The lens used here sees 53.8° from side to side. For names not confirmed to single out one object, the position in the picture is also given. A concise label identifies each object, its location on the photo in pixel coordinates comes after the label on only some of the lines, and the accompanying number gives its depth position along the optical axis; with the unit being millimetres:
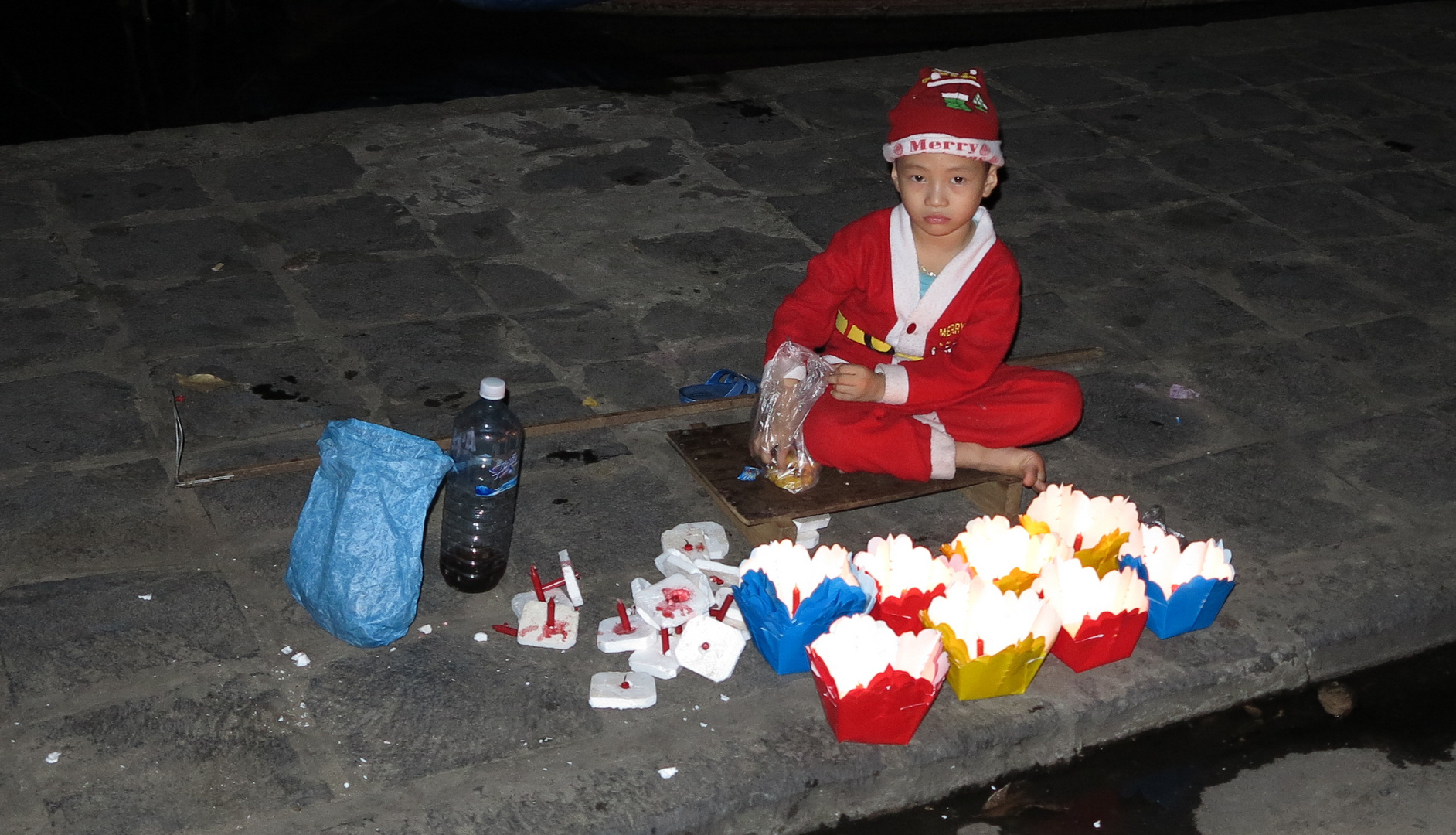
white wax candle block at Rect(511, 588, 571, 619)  3076
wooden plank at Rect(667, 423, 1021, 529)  3223
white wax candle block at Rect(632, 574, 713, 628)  3020
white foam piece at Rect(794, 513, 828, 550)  3354
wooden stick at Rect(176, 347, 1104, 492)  3652
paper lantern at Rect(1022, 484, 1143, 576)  3135
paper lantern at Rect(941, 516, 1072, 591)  3020
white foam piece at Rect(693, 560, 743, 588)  3188
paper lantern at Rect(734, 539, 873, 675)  2859
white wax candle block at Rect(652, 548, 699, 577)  3203
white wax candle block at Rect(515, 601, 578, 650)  2965
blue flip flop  3930
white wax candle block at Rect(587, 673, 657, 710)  2812
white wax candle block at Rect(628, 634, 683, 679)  2904
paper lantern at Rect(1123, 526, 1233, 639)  3049
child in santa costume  3244
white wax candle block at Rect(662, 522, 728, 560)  3297
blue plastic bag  2840
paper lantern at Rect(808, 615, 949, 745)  2686
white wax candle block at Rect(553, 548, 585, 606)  3088
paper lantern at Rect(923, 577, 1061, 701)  2811
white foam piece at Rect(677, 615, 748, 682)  2914
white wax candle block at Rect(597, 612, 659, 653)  2955
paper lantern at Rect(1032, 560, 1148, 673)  2906
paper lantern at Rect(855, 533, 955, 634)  2951
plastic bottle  3109
